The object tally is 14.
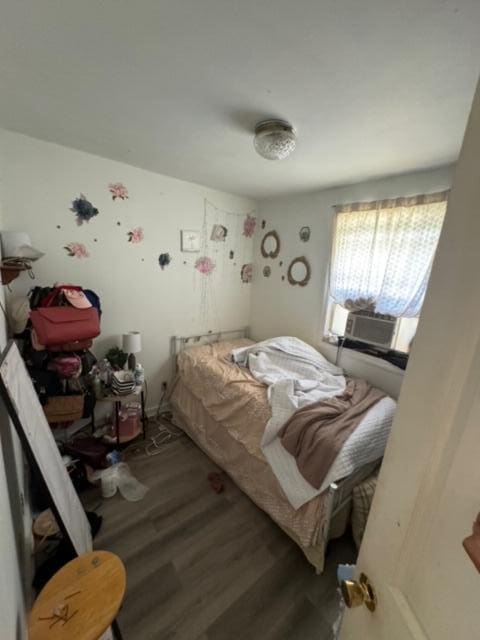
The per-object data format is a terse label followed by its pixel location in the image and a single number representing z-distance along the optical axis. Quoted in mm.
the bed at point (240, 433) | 1432
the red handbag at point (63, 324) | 1620
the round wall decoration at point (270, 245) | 2959
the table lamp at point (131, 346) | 2273
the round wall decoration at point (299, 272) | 2704
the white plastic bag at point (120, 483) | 1857
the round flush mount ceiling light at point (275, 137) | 1363
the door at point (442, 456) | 380
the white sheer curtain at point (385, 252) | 1854
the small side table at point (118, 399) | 2021
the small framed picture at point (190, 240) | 2586
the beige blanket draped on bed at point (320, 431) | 1400
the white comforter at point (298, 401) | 1441
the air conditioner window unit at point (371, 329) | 2162
